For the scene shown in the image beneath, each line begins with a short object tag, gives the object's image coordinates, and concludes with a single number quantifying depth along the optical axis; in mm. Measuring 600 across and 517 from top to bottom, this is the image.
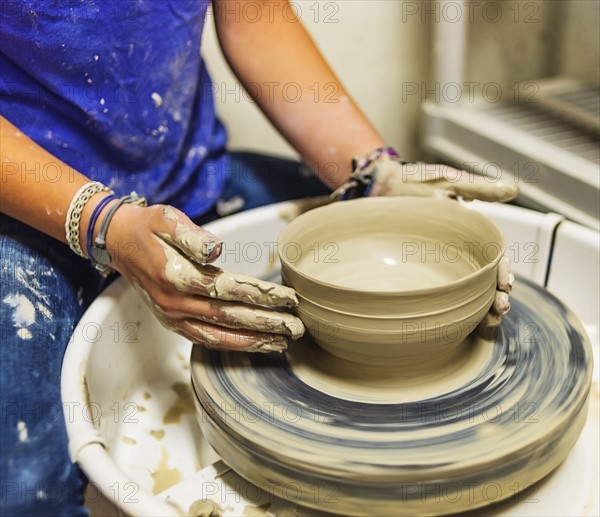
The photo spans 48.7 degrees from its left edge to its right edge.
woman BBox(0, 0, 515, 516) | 915
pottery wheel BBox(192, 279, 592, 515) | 772
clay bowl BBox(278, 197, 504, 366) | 847
